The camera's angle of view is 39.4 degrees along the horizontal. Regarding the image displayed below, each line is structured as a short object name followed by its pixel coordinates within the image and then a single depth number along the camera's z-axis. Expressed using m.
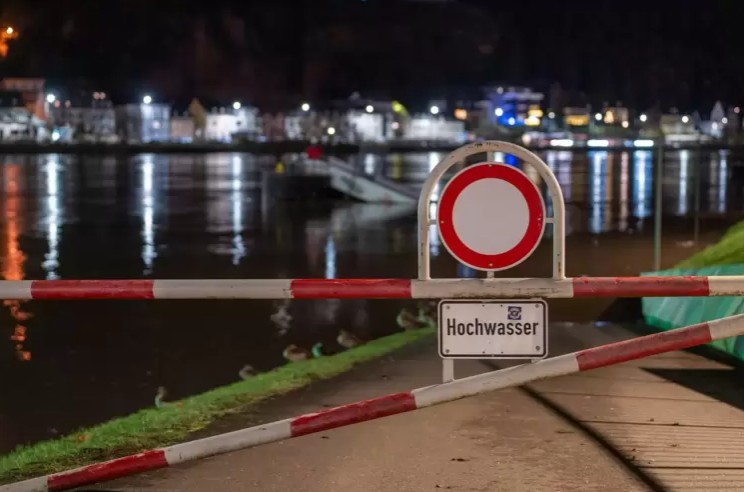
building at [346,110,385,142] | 160.12
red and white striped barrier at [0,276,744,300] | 4.66
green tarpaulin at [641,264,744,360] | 8.51
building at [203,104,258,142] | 168.38
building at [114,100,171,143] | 158.88
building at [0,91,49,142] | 136.12
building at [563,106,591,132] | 185.50
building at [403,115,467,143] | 179.25
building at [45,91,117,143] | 151.75
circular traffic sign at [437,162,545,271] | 4.68
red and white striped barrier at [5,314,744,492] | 4.65
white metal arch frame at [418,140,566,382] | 4.75
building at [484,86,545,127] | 182.75
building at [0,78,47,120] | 143.12
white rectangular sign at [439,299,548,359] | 4.72
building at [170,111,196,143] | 164.88
